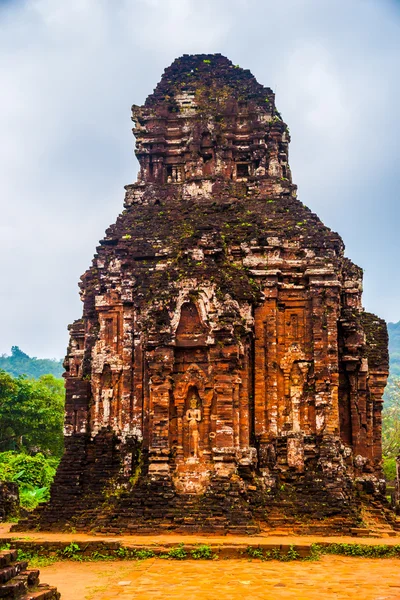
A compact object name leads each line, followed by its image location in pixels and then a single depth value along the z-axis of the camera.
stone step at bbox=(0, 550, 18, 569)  9.73
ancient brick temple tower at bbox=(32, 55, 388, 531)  18.17
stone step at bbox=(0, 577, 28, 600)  9.12
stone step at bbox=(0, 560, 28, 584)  9.33
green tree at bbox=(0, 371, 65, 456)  43.88
